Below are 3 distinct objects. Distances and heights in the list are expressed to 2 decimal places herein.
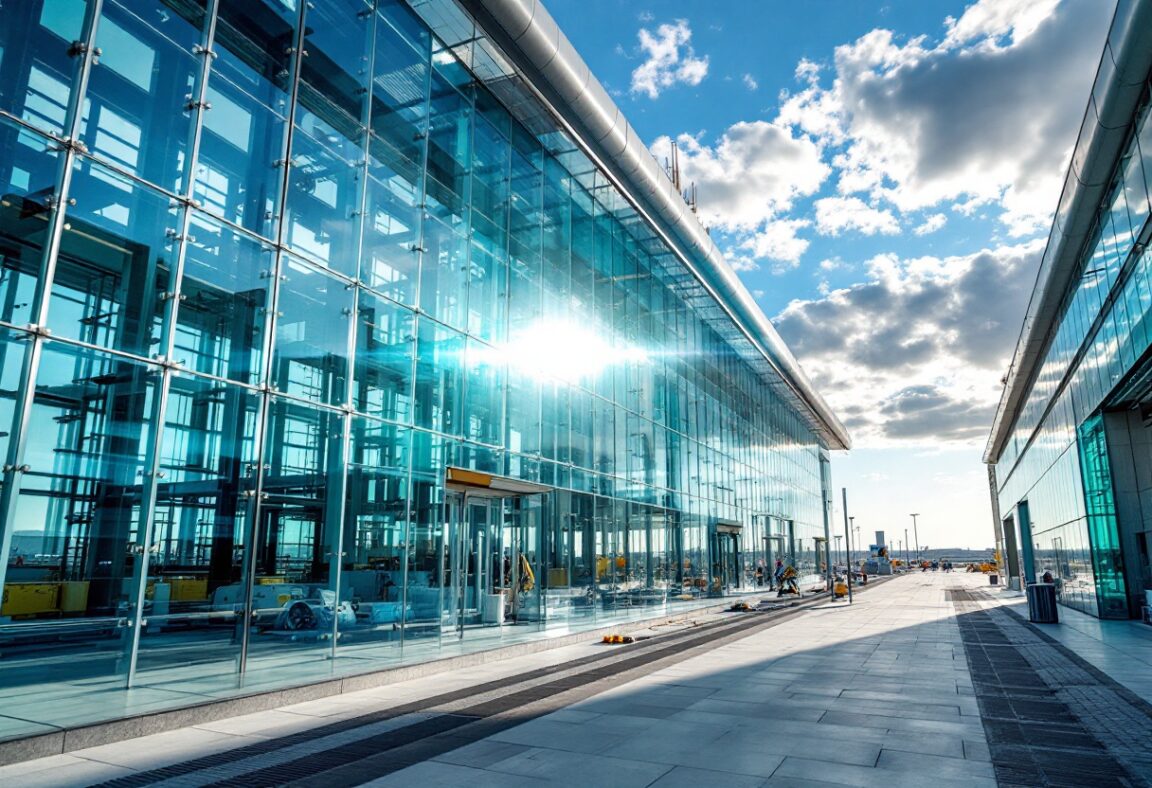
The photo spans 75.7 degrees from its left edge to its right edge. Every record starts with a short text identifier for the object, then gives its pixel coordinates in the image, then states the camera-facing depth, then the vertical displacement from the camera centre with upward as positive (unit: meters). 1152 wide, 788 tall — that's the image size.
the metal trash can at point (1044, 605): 21.17 -1.56
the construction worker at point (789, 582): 35.28 -1.62
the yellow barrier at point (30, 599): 7.68 -0.62
